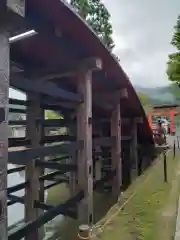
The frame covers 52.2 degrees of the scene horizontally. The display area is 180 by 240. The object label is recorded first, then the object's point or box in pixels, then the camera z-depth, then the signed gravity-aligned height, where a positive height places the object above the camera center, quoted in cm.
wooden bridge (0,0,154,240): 132 +46
